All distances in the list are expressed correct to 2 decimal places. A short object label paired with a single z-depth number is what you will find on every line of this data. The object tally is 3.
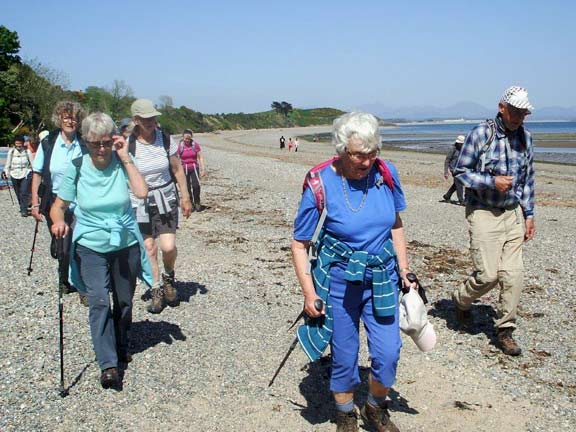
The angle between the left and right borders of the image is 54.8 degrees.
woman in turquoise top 4.32
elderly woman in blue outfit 3.33
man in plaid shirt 4.98
